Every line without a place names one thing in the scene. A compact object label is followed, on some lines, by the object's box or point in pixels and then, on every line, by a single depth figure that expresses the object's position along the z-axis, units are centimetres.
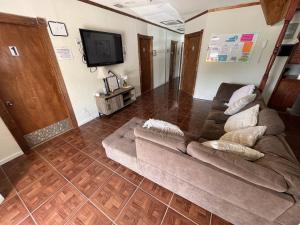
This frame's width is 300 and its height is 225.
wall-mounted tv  245
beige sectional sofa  80
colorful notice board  292
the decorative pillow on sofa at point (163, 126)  131
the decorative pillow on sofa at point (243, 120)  144
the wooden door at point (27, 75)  173
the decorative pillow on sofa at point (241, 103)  190
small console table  283
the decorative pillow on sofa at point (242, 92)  213
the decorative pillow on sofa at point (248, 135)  117
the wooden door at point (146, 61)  407
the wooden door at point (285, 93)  288
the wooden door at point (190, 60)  376
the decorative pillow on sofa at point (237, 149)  99
